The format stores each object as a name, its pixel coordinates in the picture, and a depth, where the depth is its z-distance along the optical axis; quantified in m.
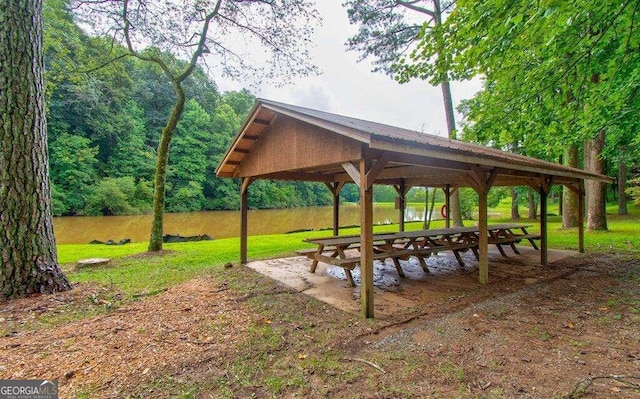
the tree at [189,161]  26.62
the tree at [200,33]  7.89
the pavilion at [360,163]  3.49
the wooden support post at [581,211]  7.34
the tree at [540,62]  3.94
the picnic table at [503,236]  6.56
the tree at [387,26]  10.16
